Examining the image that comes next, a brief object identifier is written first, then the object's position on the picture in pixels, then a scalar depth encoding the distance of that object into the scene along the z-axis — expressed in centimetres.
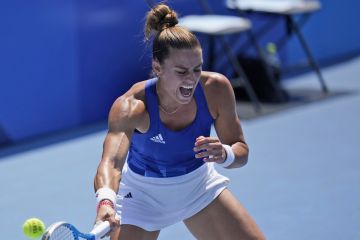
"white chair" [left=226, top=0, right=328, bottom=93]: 1673
